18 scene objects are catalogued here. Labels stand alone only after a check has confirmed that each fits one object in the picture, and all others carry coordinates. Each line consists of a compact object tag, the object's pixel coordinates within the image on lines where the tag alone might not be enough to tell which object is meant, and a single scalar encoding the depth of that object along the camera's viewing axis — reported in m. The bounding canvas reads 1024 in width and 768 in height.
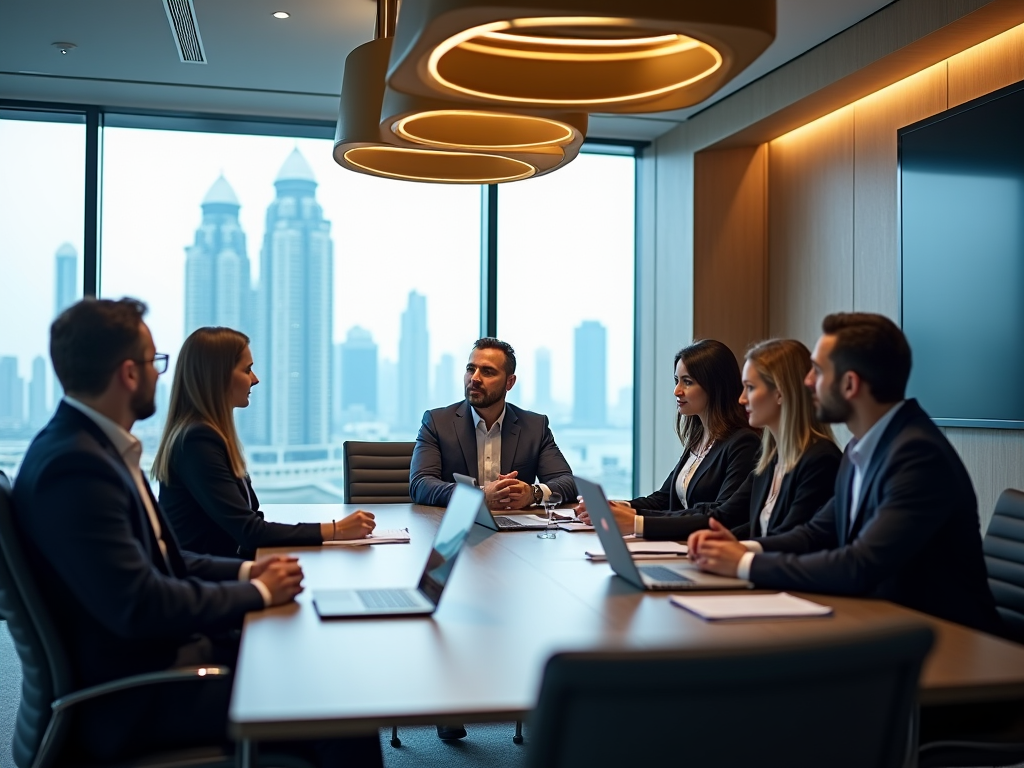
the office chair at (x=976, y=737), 2.23
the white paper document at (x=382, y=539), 3.38
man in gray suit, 4.80
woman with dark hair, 3.88
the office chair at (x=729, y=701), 1.16
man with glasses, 2.07
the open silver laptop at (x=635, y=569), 2.55
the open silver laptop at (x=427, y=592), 2.24
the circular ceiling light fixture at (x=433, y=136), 3.27
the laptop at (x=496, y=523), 3.75
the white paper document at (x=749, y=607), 2.22
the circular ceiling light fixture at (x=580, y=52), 2.12
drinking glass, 3.63
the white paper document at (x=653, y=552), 3.06
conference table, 1.61
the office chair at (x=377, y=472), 5.07
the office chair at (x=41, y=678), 2.01
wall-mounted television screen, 4.64
